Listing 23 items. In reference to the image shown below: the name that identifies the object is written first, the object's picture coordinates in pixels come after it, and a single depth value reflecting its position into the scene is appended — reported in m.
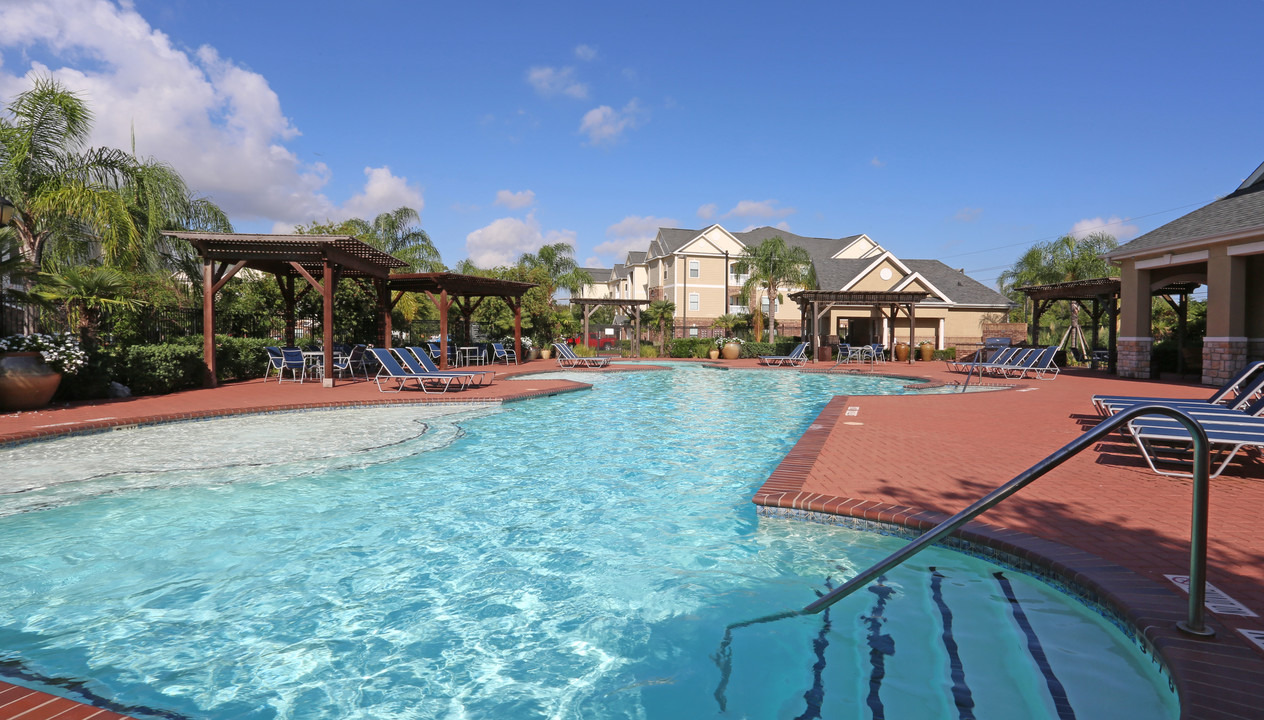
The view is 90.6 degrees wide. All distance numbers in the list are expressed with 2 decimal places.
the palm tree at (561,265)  45.25
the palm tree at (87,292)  11.41
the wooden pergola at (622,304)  31.52
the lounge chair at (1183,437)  5.38
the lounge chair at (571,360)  23.84
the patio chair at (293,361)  16.22
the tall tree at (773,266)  33.16
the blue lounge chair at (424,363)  14.63
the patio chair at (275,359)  16.58
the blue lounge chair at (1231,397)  6.95
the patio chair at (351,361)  17.41
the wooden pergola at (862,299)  27.34
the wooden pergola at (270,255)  14.43
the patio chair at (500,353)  24.89
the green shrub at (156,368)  12.52
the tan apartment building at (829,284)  33.38
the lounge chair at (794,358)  25.94
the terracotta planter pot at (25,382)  10.01
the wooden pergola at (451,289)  20.17
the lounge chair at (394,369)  14.15
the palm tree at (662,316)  35.59
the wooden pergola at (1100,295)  18.62
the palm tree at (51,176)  13.37
